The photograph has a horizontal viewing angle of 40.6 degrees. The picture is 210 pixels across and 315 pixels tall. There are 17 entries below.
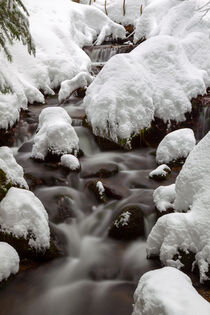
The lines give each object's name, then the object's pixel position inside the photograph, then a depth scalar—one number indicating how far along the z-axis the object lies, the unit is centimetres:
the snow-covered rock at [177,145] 668
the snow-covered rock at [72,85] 1025
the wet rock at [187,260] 367
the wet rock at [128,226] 486
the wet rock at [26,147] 761
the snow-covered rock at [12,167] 496
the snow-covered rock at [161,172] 641
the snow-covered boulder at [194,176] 418
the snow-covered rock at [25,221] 410
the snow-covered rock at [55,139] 670
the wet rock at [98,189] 583
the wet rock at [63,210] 530
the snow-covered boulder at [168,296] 242
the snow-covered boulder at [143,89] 759
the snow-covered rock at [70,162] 662
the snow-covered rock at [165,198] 507
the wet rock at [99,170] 660
